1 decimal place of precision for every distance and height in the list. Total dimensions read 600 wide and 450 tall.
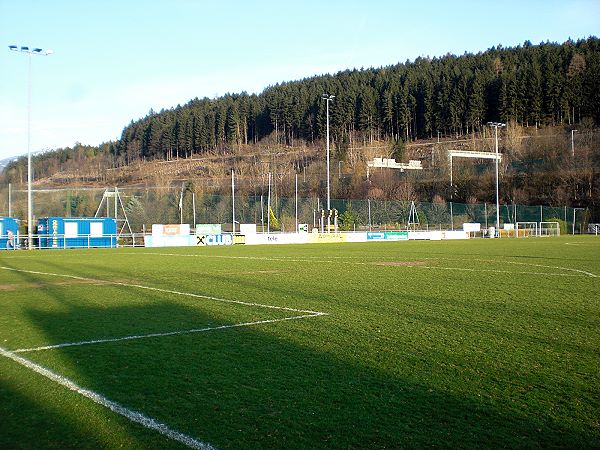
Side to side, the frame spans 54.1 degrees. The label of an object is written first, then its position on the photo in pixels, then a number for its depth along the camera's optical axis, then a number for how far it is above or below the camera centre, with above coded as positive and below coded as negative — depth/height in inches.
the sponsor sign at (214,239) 1730.4 -50.6
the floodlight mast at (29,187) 1489.9 +100.1
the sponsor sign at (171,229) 1712.6 -18.0
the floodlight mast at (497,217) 2288.1 -0.7
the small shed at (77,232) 1631.4 -20.4
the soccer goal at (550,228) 2430.0 -48.7
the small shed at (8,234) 1551.4 -21.1
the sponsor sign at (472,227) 2266.2 -36.7
